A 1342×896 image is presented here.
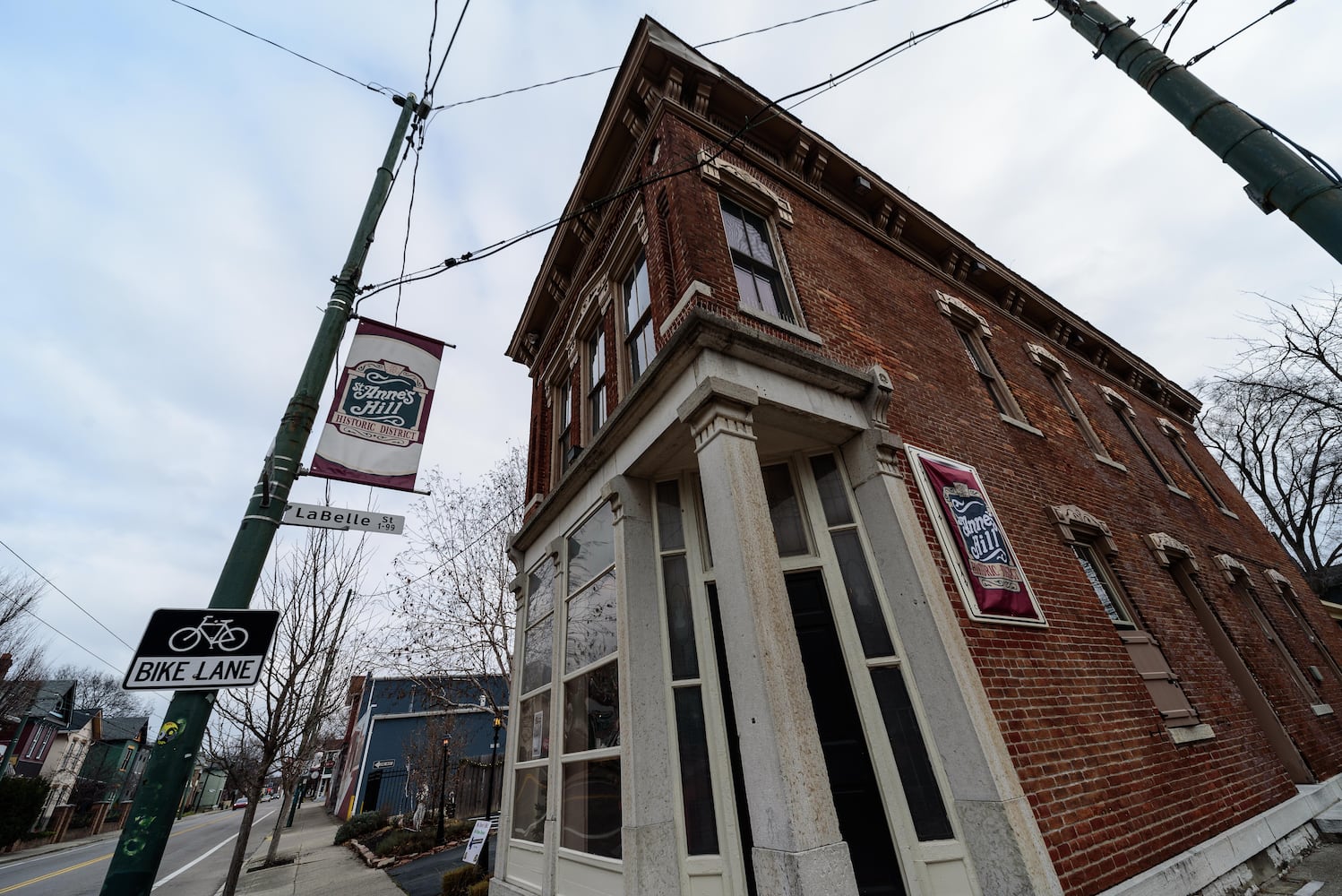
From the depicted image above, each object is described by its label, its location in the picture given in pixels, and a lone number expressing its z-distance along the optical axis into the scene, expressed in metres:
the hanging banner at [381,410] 4.34
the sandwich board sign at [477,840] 9.98
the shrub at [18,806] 23.94
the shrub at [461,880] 9.13
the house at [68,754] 36.41
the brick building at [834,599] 4.13
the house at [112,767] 40.68
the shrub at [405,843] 14.62
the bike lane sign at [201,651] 2.80
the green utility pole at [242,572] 2.58
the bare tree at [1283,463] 16.58
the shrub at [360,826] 19.11
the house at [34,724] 31.17
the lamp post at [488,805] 10.23
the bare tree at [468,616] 15.03
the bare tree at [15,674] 26.88
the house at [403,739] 21.56
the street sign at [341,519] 3.76
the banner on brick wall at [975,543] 5.11
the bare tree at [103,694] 64.38
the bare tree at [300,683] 10.62
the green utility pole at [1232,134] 3.06
